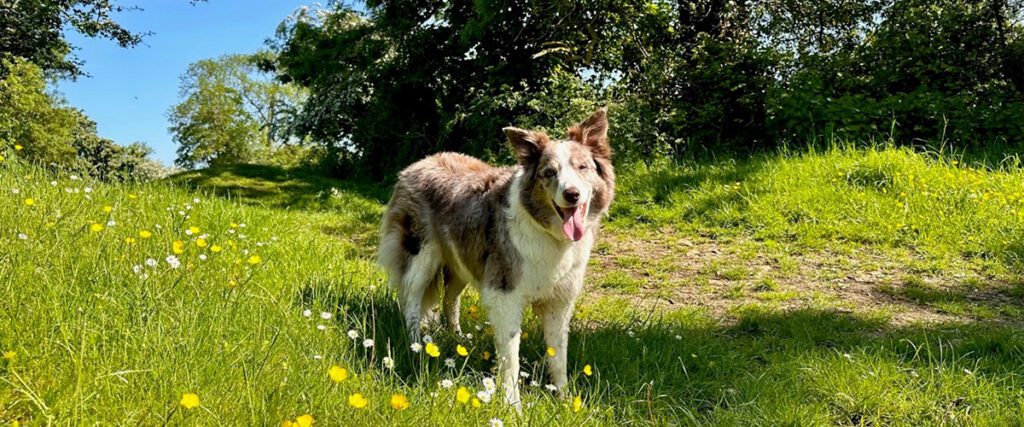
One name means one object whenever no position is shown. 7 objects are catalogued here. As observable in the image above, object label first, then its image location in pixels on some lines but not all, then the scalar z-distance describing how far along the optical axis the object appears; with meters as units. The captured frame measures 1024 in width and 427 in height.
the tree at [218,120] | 38.66
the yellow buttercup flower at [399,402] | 1.93
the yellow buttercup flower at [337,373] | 1.94
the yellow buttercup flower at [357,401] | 1.83
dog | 3.29
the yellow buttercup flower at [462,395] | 2.05
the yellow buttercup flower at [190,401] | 1.59
